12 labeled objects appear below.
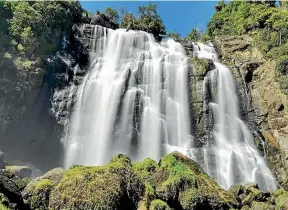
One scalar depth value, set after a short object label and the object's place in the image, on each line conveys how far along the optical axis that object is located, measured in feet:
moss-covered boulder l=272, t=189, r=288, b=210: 43.94
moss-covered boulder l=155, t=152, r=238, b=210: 37.37
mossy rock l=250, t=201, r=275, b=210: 44.52
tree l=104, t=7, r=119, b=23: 148.79
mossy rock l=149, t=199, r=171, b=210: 34.37
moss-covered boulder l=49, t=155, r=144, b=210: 31.50
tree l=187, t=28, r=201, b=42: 158.61
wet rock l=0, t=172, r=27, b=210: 30.94
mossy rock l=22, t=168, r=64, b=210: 32.94
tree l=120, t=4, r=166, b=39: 121.39
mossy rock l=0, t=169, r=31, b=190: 35.14
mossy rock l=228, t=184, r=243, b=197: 49.24
